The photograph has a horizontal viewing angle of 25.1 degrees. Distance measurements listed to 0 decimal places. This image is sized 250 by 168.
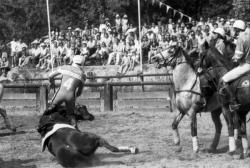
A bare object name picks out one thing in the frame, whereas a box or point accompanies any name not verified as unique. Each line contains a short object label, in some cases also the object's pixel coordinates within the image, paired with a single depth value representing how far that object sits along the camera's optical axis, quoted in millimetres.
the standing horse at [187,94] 12070
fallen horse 10062
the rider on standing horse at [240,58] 10781
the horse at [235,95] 10906
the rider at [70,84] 11383
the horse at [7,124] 15258
